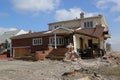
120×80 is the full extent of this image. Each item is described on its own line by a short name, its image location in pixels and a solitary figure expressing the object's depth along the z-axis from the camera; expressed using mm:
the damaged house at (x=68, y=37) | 15205
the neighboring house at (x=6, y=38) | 22058
